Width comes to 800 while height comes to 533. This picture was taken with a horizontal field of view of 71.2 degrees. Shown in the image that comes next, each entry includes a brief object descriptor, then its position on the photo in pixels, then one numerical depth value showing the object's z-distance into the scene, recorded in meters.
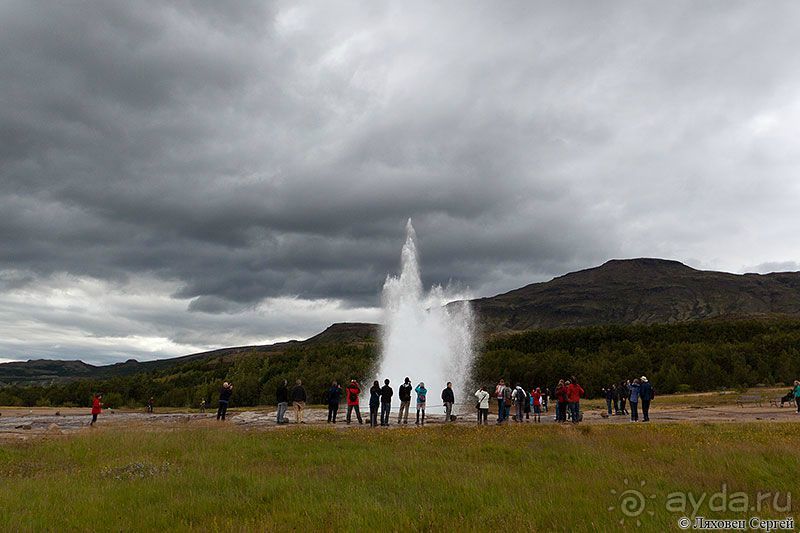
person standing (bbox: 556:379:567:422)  28.19
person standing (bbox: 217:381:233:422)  27.06
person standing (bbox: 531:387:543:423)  30.73
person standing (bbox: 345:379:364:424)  26.42
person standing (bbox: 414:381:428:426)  26.72
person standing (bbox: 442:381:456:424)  26.53
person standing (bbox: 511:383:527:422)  29.17
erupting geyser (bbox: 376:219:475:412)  46.25
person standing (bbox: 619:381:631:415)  35.16
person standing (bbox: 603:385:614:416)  35.99
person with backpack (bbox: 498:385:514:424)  27.48
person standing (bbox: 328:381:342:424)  27.15
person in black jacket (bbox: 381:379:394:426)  25.11
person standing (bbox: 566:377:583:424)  27.72
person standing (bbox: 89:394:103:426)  31.07
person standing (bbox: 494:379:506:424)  27.01
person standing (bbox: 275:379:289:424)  26.55
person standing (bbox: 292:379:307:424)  26.00
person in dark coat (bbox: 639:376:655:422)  26.45
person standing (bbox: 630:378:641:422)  28.22
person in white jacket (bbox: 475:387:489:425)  26.53
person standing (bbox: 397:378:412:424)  25.92
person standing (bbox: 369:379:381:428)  25.15
